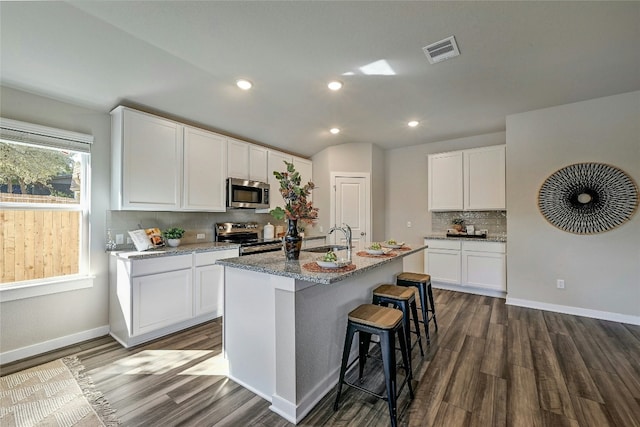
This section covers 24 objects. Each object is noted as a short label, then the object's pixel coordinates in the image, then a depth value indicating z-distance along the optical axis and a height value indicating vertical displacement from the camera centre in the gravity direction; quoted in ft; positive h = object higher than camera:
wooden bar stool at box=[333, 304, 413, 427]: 5.45 -2.61
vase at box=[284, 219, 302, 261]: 7.40 -0.79
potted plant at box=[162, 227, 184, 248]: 10.89 -0.89
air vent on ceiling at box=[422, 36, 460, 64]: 7.77 +4.92
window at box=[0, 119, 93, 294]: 8.14 +0.31
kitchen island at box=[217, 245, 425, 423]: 5.77 -2.66
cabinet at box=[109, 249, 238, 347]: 8.89 -2.87
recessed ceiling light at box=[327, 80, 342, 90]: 10.00 +4.84
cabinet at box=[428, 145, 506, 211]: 14.28 +1.93
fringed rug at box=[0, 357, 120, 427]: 5.73 -4.35
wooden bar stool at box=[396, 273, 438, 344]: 8.98 -2.40
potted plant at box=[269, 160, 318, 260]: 7.25 +0.11
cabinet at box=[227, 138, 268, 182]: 13.16 +2.73
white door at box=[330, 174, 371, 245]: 17.21 +0.71
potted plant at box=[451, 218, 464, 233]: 15.94 -0.57
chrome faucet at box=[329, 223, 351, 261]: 7.63 -0.62
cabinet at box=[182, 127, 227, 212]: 11.43 +1.93
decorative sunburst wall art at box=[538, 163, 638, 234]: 10.74 +0.69
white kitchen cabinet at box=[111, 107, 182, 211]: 9.59 +1.98
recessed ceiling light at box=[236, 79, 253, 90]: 9.81 +4.79
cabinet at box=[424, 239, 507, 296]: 13.73 -2.72
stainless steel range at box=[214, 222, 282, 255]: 12.51 -1.18
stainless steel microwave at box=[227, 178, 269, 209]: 12.94 +1.03
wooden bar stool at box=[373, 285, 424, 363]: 7.33 -2.39
